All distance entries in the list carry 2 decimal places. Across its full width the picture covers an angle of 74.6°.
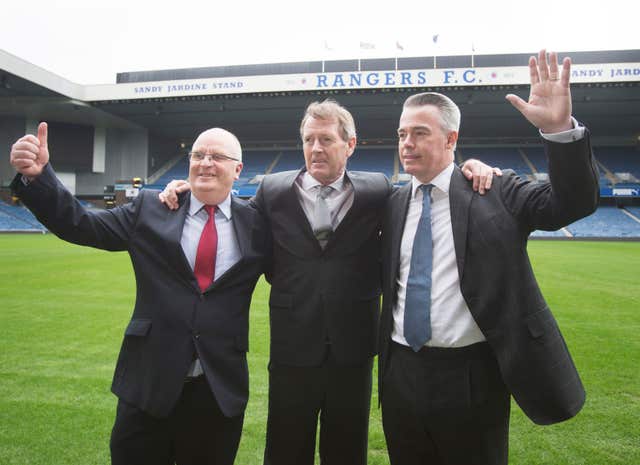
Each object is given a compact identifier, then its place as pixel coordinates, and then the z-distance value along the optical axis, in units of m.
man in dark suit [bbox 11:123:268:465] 2.10
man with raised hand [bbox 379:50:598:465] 1.90
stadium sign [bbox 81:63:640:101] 26.58
